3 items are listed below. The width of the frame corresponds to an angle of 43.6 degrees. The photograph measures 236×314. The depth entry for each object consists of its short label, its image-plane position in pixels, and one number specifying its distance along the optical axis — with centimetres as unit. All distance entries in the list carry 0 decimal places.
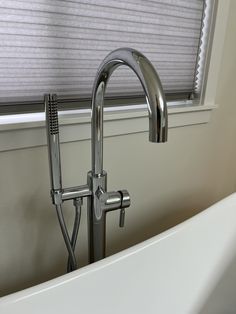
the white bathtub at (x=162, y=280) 66
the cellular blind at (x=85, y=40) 73
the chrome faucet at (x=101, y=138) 50
